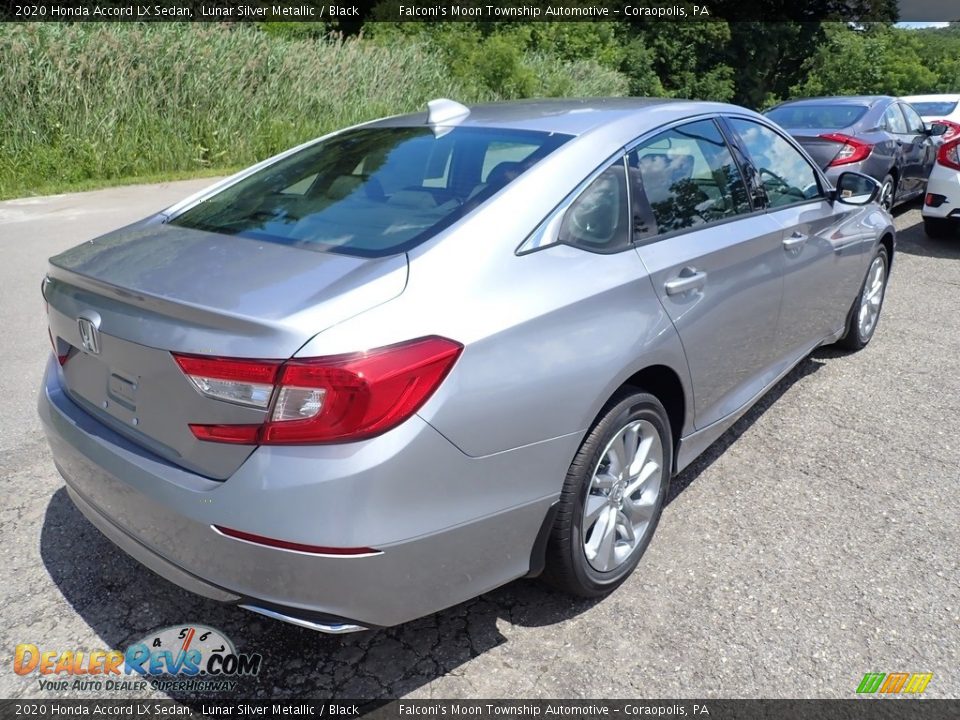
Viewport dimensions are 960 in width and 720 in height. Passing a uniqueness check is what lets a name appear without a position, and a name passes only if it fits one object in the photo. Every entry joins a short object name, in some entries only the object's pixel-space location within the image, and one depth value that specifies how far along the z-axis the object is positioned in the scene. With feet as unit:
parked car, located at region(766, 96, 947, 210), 27.30
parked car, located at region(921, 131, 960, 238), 26.50
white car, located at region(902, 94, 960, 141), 37.97
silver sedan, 6.41
